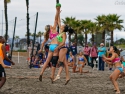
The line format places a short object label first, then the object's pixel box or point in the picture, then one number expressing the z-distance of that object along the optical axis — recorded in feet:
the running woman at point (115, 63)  39.86
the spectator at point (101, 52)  77.92
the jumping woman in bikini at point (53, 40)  43.60
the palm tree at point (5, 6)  177.42
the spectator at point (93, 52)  88.43
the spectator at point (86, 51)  93.81
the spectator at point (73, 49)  81.87
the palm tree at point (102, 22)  247.70
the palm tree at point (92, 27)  299.07
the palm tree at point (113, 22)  244.63
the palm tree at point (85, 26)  303.07
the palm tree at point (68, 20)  301.59
